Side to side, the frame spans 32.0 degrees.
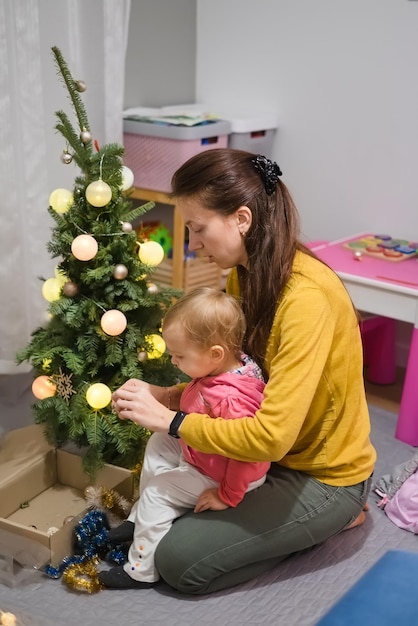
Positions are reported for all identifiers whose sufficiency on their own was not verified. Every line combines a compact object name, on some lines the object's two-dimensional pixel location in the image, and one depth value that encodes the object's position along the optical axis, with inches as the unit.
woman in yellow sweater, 51.6
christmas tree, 60.6
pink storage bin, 94.0
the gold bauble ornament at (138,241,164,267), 62.6
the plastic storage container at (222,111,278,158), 101.3
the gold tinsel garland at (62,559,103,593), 56.3
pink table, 78.3
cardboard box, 64.1
